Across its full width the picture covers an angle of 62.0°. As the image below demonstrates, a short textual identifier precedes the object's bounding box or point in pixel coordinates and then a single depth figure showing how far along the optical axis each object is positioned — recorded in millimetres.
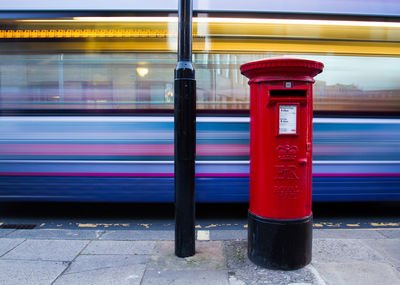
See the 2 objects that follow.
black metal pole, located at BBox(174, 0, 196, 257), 2922
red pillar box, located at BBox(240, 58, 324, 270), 2775
